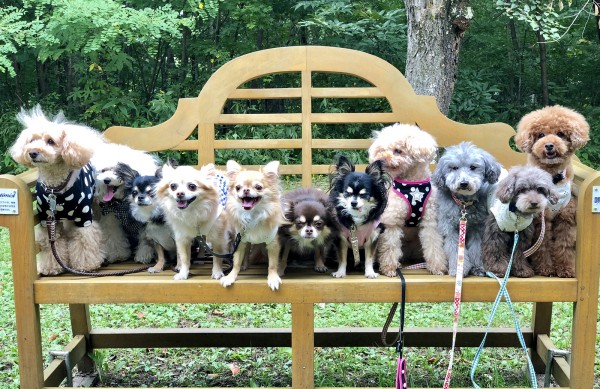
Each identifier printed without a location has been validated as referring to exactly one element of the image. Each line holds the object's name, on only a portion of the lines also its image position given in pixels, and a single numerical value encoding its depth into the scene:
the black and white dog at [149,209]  3.09
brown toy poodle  2.89
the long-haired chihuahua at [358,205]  2.85
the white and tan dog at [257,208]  2.75
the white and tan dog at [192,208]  2.85
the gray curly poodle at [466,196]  2.88
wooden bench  2.82
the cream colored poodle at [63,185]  2.93
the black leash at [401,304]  2.82
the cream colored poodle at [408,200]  3.05
